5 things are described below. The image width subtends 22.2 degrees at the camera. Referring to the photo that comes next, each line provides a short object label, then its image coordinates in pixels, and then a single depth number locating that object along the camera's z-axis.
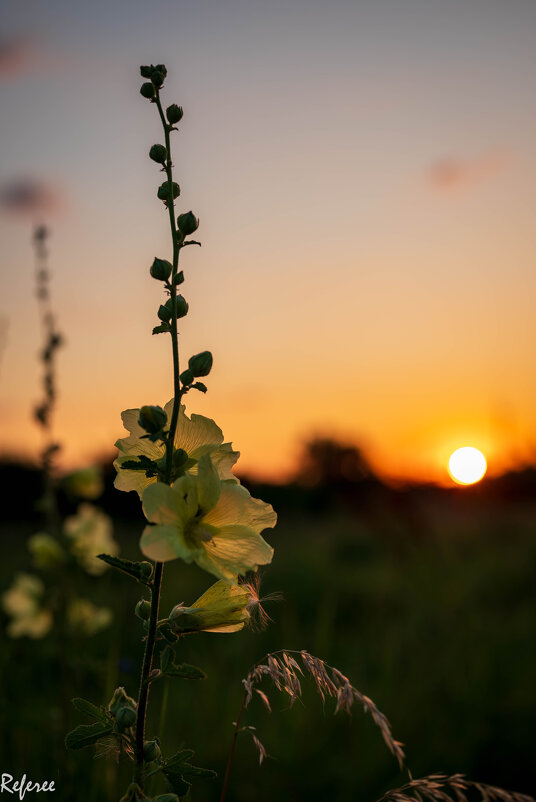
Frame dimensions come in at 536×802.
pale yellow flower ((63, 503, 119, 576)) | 1.54
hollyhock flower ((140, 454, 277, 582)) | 0.70
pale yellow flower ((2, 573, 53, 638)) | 1.63
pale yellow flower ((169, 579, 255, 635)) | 0.74
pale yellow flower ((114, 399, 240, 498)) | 0.75
